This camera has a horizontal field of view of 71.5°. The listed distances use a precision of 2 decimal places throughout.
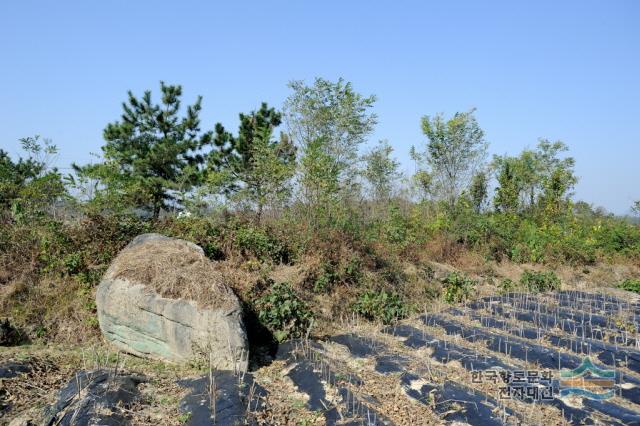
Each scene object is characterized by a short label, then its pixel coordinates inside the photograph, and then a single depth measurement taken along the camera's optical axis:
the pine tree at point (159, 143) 18.69
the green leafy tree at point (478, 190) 19.77
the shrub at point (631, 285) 11.16
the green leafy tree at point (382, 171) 17.70
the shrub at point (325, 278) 8.69
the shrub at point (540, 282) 10.68
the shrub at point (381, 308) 8.07
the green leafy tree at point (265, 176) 10.54
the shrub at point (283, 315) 6.93
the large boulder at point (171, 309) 5.85
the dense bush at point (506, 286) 10.48
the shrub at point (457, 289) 9.52
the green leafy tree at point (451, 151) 19.45
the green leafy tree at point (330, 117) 13.72
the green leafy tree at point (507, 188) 19.78
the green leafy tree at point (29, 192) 9.02
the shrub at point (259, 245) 9.36
